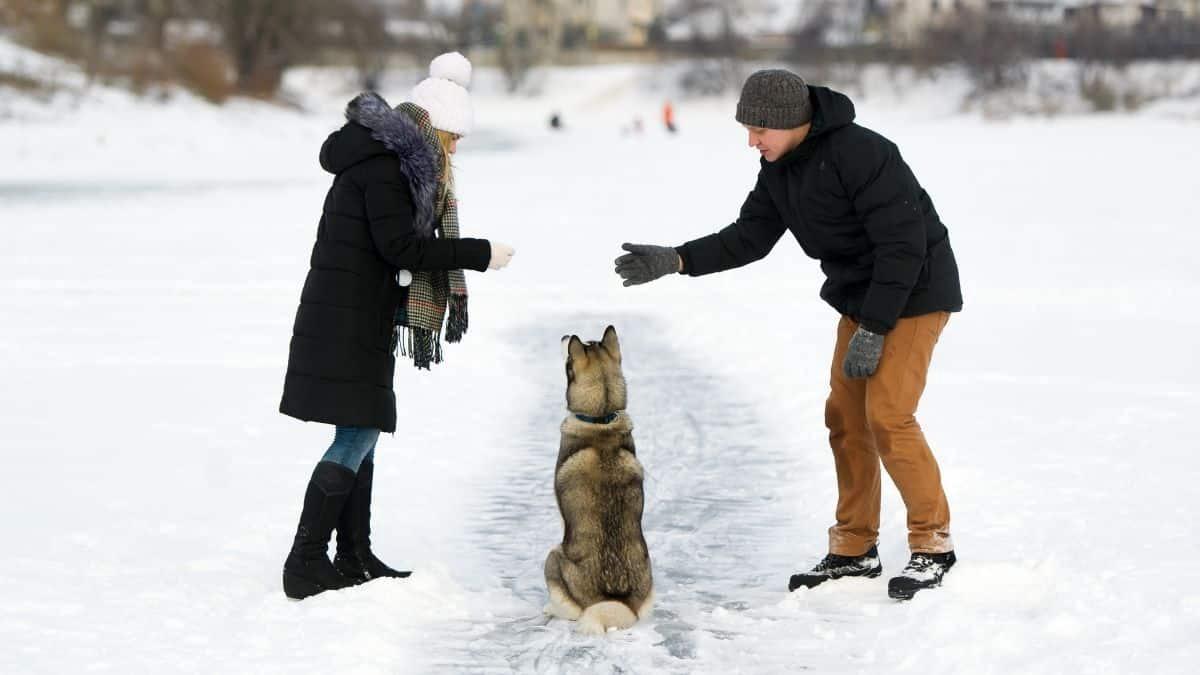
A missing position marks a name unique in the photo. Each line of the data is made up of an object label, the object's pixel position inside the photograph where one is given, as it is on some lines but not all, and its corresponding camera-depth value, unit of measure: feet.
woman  31.60
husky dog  31.50
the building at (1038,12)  561.43
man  32.24
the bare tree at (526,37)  592.60
